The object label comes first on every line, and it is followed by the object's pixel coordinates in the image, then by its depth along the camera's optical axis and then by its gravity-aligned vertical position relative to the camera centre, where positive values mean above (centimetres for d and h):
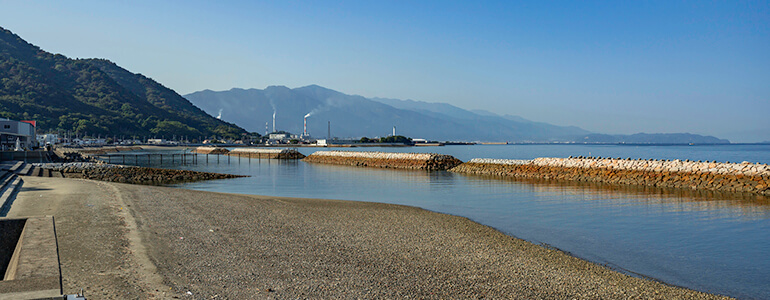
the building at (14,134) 5882 +206
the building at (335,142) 18388 +266
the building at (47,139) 8655 +233
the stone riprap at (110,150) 9065 -8
